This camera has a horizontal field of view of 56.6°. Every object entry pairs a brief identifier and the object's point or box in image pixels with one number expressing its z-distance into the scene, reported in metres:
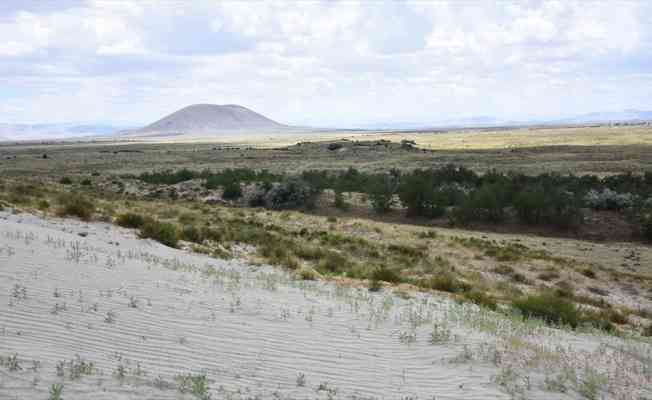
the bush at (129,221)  16.69
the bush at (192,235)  16.31
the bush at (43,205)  17.72
